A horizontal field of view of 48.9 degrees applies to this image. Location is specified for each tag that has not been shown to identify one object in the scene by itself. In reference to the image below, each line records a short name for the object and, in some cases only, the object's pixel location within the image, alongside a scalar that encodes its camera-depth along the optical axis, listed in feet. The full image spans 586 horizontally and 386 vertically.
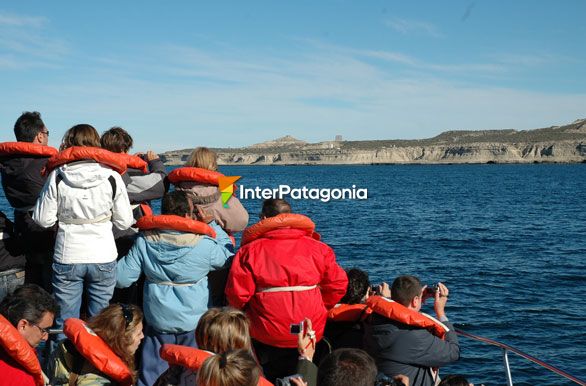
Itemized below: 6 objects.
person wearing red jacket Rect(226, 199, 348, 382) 15.76
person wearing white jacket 16.80
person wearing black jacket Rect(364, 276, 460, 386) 15.79
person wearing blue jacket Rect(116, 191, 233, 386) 16.66
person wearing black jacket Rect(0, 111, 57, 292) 18.49
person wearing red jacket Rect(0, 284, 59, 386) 11.82
